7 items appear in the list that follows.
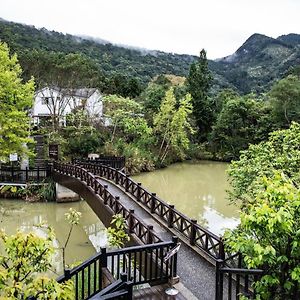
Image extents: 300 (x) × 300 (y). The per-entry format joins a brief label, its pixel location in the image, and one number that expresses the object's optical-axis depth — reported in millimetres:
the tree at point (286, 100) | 29000
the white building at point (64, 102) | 25797
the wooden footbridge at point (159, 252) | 5652
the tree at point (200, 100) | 35750
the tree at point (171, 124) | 28739
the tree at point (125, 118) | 27781
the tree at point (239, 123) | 32219
